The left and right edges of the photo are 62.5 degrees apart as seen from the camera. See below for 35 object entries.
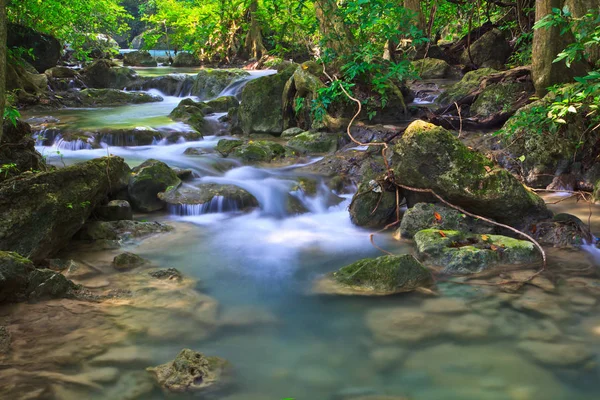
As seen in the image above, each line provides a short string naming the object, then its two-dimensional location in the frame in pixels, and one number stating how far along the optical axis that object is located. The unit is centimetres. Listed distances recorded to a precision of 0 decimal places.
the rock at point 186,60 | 3016
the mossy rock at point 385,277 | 443
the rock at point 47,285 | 397
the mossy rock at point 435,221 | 560
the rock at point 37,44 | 1334
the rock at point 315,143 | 966
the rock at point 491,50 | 1529
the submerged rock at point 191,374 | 308
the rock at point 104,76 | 1912
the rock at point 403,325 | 379
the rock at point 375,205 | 634
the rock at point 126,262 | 504
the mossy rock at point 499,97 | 917
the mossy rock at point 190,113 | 1211
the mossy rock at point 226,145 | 974
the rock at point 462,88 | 1111
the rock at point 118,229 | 582
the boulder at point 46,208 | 473
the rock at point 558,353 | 341
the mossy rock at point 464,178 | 551
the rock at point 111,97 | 1572
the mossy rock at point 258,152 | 934
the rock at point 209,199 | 714
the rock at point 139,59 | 2964
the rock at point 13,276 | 371
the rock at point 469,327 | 377
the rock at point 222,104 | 1398
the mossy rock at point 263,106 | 1126
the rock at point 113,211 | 633
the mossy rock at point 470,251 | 476
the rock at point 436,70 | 1570
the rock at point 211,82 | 1686
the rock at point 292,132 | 1073
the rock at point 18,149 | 585
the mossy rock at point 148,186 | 707
